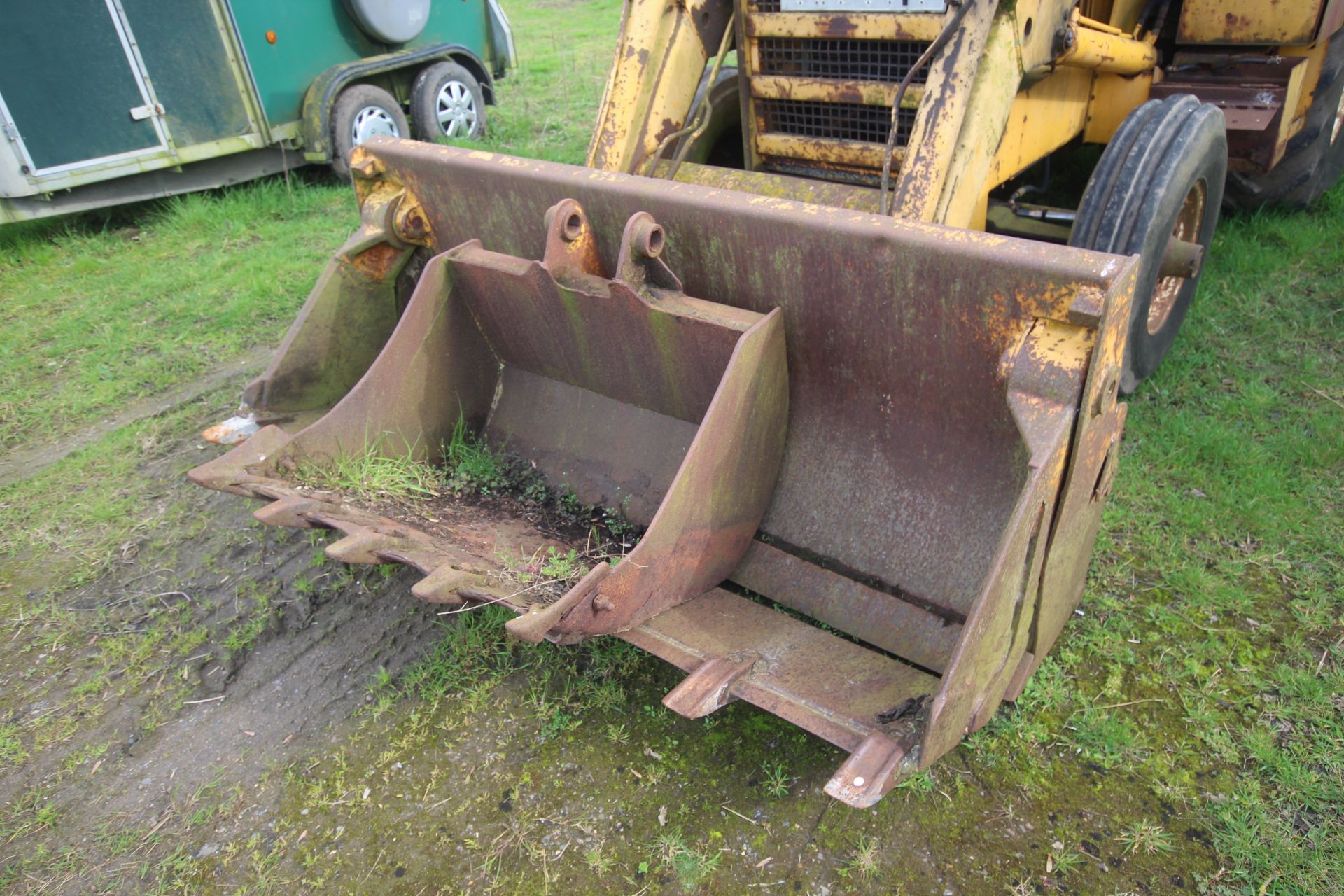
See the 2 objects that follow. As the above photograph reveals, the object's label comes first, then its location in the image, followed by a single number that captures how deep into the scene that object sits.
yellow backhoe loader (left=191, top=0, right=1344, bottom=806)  1.94
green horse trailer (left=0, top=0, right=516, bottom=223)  5.23
